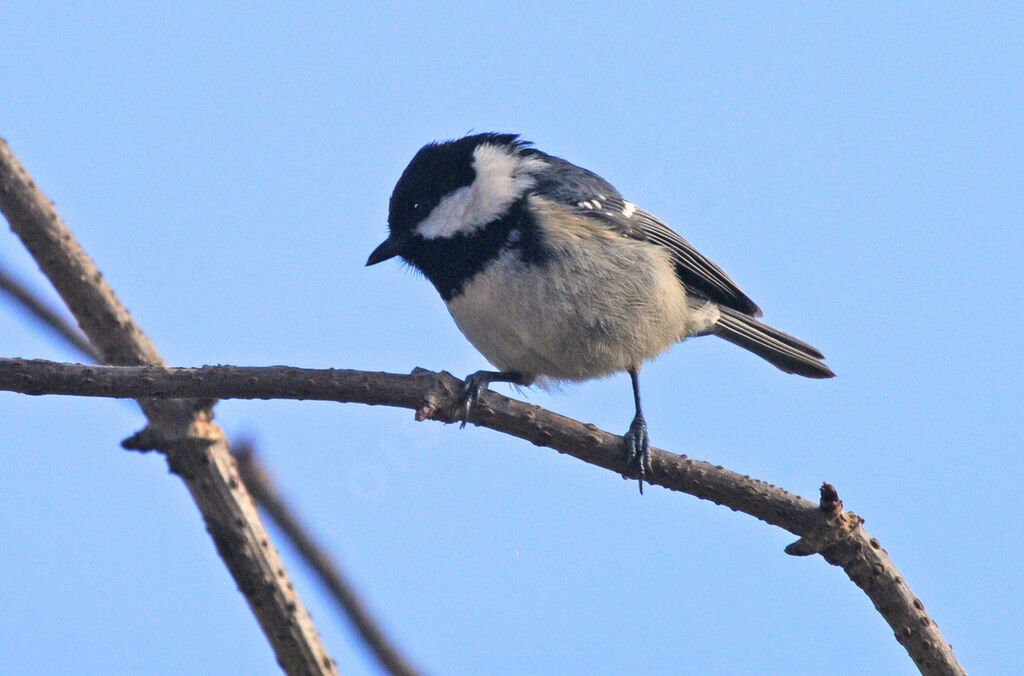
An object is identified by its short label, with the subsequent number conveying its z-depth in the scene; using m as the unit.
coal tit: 7.34
